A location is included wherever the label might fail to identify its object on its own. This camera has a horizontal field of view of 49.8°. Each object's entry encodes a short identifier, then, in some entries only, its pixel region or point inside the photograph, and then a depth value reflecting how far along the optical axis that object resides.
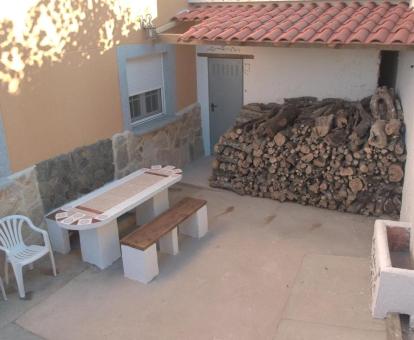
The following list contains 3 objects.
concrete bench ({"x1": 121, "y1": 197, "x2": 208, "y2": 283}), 5.92
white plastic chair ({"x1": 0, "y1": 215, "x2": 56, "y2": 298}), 5.64
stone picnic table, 6.15
